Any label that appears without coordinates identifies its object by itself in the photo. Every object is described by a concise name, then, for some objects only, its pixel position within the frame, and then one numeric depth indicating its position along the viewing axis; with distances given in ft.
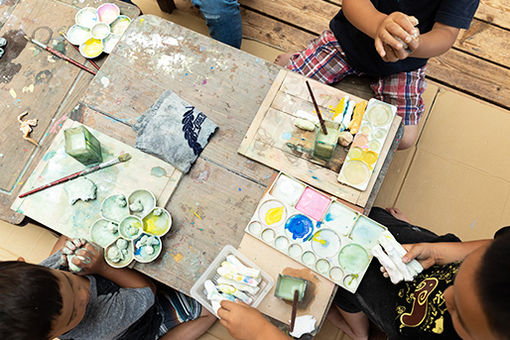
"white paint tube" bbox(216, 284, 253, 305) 3.43
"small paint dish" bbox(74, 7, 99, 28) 4.75
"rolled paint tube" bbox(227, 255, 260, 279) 3.39
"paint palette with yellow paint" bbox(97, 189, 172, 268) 3.55
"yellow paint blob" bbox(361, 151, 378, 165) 3.70
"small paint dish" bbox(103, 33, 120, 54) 4.58
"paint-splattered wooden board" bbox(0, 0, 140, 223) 4.45
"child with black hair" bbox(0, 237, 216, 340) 3.11
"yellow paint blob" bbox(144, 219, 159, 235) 3.62
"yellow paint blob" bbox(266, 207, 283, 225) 3.61
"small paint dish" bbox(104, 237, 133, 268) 3.54
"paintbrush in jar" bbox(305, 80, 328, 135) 3.59
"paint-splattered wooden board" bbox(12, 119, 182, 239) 3.70
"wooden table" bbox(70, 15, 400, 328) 3.62
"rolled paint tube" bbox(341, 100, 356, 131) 3.84
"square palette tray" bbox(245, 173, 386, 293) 3.47
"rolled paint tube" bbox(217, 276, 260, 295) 3.40
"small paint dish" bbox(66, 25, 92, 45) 4.71
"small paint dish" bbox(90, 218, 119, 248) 3.66
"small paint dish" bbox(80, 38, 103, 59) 4.64
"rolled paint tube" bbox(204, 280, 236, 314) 3.44
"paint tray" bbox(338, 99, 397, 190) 3.66
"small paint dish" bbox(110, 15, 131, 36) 4.70
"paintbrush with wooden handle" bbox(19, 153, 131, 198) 3.75
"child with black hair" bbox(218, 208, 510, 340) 2.40
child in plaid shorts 3.59
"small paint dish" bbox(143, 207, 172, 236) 3.62
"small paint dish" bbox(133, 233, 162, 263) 3.52
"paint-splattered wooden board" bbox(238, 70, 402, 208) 3.69
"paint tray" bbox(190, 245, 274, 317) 3.42
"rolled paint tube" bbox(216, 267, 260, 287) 3.38
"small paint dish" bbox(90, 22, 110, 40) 4.65
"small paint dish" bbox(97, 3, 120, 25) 4.76
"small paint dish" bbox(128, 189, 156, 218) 3.67
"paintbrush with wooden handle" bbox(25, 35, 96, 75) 4.68
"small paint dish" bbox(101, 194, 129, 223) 3.68
